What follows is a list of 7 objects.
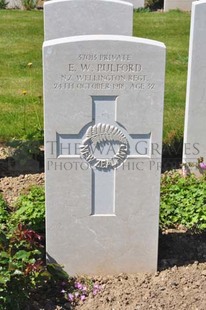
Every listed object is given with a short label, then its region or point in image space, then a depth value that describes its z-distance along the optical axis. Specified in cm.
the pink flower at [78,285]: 419
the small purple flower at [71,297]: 408
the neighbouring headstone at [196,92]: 559
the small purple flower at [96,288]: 416
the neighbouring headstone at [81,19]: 593
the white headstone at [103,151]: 386
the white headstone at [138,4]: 1620
